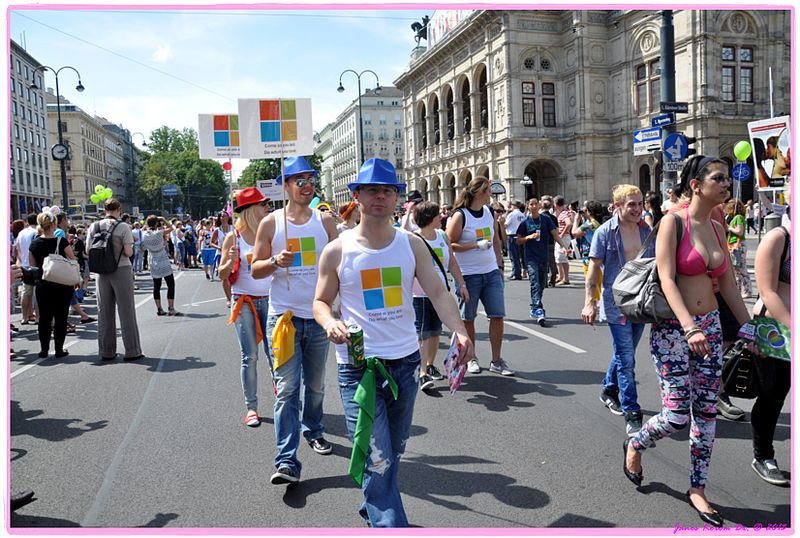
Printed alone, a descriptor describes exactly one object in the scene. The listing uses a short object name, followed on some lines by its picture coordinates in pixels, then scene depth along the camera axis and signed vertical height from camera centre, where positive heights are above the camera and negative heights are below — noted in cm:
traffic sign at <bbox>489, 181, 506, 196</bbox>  2645 +196
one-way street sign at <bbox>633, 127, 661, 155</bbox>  1212 +167
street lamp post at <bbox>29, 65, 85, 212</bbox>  2688 +418
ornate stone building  3522 +882
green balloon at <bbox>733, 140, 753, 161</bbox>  1786 +206
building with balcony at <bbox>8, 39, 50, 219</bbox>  7056 +1293
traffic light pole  1156 +288
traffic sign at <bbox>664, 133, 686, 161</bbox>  1167 +145
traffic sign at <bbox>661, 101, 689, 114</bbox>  1156 +215
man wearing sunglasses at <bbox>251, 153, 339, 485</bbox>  414 -24
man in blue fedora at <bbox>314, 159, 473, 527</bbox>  309 -40
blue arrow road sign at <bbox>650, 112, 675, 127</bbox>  1191 +200
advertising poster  1071 +124
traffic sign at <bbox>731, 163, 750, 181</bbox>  1822 +155
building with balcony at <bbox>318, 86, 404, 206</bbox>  11569 +1999
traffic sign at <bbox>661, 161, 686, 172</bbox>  1141 +111
